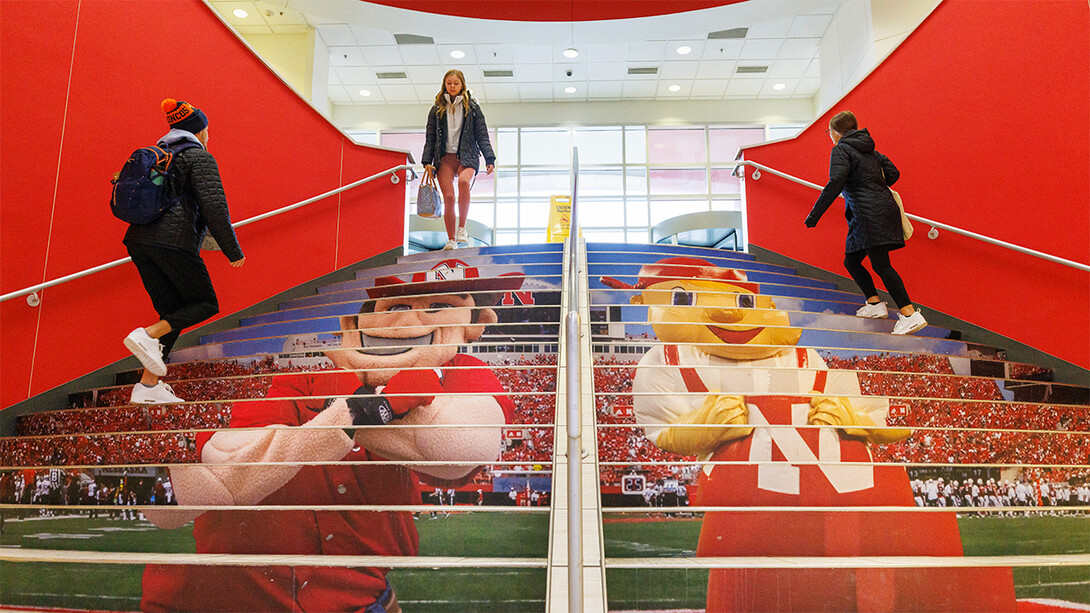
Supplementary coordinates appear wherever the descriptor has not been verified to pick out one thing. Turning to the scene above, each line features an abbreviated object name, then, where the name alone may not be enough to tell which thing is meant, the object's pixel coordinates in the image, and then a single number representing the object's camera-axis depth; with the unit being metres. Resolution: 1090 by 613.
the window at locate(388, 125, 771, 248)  13.64
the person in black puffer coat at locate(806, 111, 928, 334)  3.86
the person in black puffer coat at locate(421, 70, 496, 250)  5.51
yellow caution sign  10.74
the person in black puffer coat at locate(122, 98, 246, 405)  2.88
